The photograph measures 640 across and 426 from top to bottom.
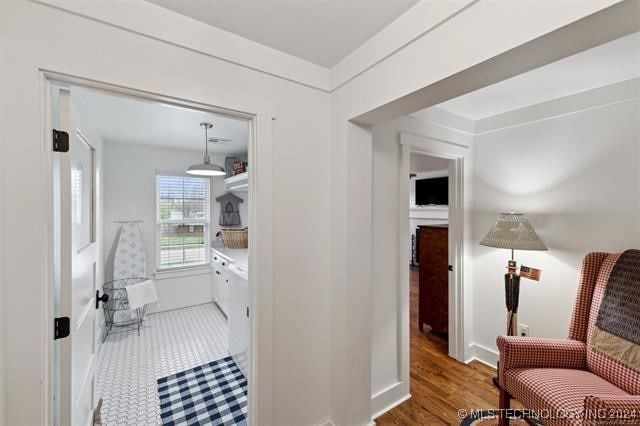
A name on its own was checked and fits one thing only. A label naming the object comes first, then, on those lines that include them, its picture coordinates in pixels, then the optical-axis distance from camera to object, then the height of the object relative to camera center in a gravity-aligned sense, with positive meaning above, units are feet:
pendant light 10.05 +1.61
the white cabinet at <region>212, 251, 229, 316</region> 11.57 -3.33
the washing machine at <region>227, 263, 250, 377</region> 7.91 -3.31
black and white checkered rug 6.46 -4.99
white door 3.67 -1.16
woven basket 13.23 -1.34
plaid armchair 3.95 -3.11
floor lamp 6.78 -0.86
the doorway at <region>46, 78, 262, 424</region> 3.82 -1.61
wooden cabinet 9.95 -2.61
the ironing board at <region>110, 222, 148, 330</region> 11.82 -2.35
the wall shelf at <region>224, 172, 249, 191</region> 12.16 +1.39
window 13.47 -0.53
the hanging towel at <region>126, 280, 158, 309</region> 10.60 -3.41
